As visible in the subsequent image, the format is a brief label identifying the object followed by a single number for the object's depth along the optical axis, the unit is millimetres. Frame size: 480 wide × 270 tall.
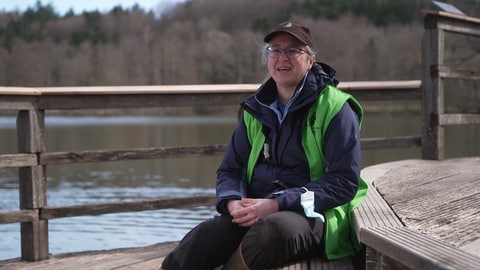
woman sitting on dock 2236
